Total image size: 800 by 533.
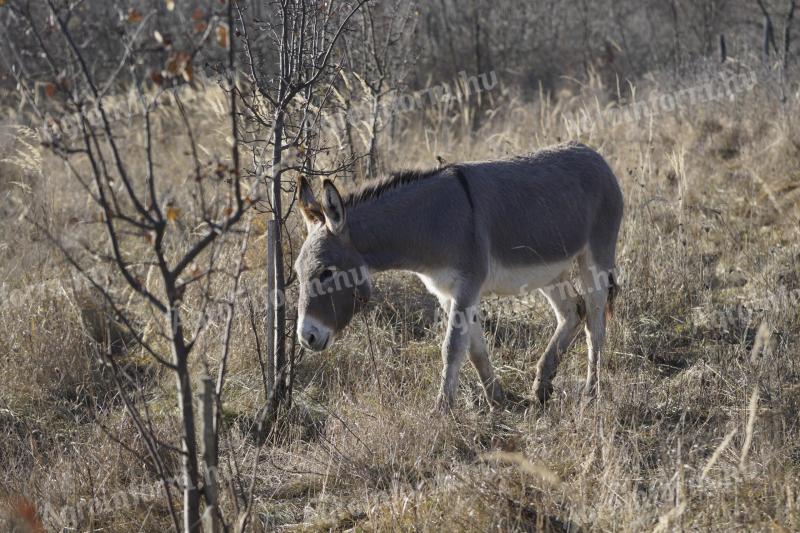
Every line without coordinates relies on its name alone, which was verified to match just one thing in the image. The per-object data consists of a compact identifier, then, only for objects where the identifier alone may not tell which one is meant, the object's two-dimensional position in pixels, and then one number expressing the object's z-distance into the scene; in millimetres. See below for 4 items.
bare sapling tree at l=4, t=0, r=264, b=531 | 4809
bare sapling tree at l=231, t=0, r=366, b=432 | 8734
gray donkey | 8742
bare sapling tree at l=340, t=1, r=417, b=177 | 14133
